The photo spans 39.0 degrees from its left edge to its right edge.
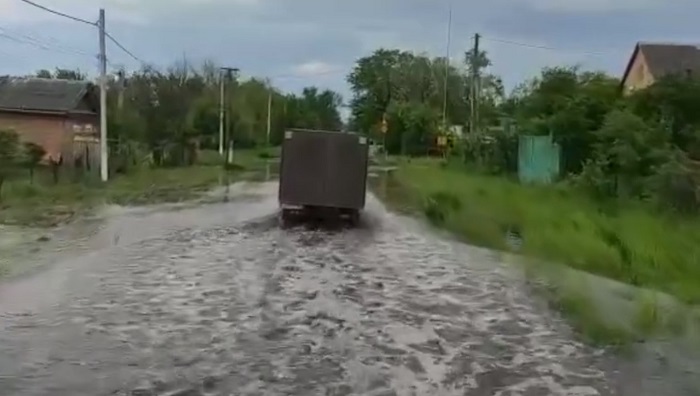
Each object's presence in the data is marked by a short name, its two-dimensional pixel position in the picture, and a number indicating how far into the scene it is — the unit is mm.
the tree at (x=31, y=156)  34531
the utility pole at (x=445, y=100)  74688
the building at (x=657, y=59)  52344
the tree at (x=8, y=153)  31562
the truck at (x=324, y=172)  24453
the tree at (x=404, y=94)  75625
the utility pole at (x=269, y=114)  84850
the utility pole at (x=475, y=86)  56938
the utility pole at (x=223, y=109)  62688
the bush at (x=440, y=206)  24917
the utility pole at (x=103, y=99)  35375
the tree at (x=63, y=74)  75481
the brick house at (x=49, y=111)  51344
